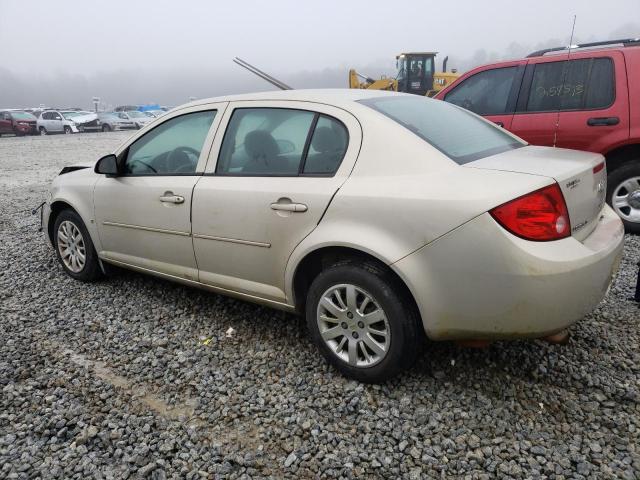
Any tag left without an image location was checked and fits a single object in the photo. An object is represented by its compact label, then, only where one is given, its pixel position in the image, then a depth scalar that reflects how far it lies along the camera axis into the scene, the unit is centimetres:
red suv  493
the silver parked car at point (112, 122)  3406
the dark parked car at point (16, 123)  2875
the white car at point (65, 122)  3038
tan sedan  225
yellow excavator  1947
